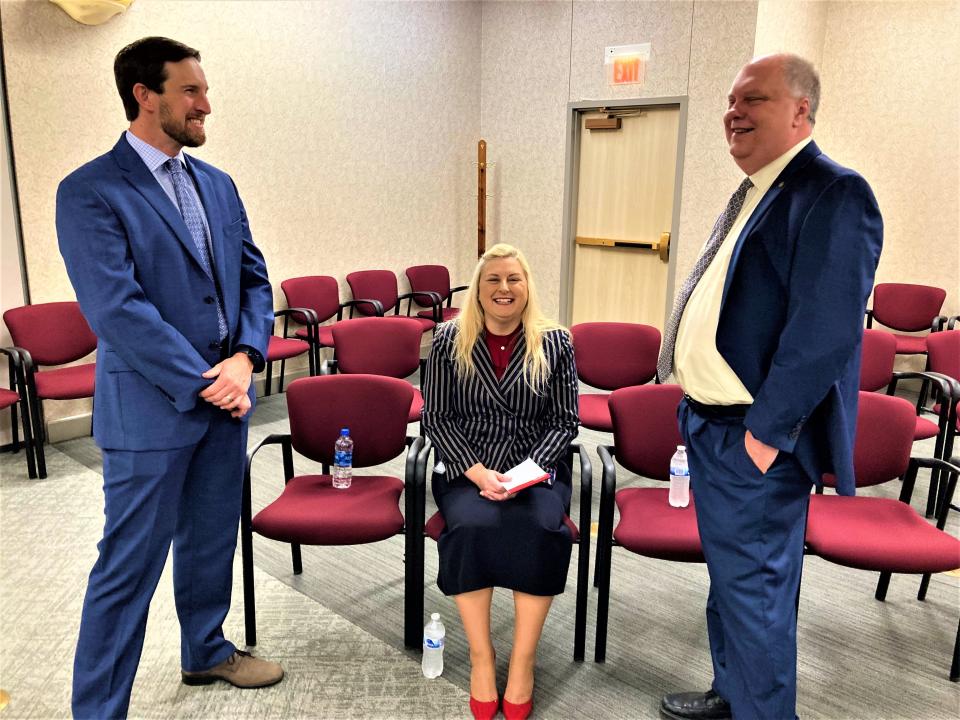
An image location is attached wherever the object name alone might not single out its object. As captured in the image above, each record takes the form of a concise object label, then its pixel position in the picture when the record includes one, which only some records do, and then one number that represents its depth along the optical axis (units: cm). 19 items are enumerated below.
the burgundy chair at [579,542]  227
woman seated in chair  210
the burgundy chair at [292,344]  465
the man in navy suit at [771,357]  154
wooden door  599
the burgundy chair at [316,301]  516
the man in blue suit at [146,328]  178
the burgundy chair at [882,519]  216
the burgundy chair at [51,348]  373
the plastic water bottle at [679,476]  251
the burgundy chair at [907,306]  543
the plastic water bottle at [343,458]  266
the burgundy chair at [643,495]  223
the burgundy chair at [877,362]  386
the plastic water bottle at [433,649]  224
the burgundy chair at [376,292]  575
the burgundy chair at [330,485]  232
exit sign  580
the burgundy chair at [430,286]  626
